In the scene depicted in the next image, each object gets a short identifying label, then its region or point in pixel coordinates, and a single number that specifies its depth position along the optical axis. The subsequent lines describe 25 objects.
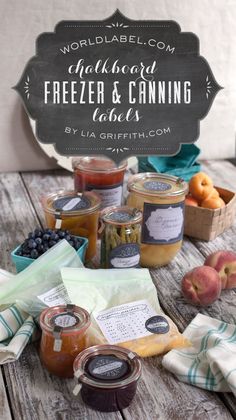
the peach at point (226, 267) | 1.30
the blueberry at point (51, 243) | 1.28
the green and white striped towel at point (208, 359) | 1.01
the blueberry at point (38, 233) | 1.31
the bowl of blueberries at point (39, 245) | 1.27
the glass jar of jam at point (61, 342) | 1.03
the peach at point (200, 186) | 1.50
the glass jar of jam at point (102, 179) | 1.46
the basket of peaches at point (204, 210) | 1.49
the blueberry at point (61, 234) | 1.31
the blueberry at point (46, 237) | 1.29
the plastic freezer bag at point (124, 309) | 1.10
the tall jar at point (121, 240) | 1.28
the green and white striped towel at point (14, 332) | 1.07
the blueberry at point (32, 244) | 1.28
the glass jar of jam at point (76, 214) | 1.37
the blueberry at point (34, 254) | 1.27
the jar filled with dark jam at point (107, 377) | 0.95
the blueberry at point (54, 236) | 1.29
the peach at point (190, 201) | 1.49
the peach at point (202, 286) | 1.24
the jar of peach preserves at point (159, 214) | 1.33
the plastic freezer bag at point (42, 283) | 1.16
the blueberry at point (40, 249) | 1.28
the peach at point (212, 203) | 1.49
